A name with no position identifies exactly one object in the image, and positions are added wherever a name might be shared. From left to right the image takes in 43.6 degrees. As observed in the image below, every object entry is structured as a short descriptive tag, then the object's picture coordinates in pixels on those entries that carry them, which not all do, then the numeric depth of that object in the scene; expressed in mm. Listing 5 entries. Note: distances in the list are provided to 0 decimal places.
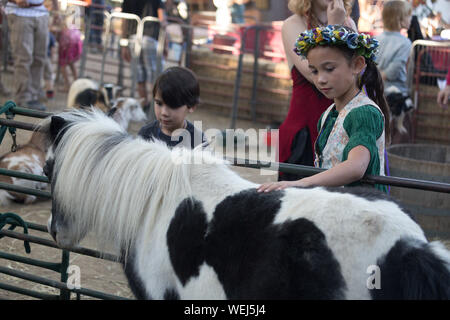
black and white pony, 1681
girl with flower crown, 2209
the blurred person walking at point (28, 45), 8195
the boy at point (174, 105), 3066
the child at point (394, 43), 6822
